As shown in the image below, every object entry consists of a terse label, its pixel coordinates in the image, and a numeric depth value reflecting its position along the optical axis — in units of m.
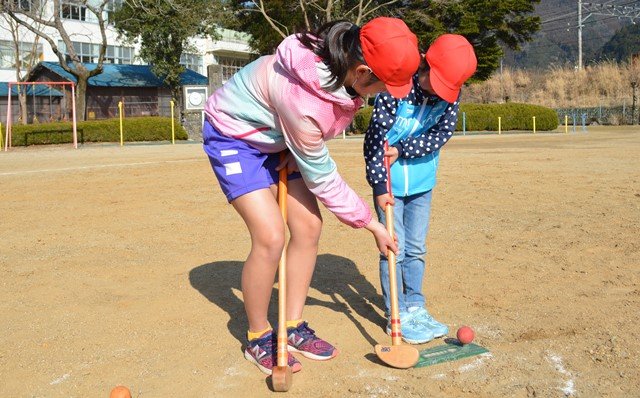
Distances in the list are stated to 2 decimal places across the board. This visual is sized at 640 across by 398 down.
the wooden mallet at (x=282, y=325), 3.28
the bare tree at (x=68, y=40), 30.56
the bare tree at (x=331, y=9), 37.80
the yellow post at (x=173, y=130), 27.79
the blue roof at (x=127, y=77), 47.66
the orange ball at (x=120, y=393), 3.08
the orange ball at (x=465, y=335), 3.82
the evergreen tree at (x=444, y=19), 41.28
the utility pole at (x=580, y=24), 56.31
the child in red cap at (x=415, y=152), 3.81
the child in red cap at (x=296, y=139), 3.19
